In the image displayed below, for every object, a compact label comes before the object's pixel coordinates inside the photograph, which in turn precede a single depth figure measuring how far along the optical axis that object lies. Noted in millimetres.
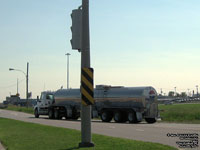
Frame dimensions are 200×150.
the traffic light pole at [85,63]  12547
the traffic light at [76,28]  13125
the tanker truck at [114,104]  32500
